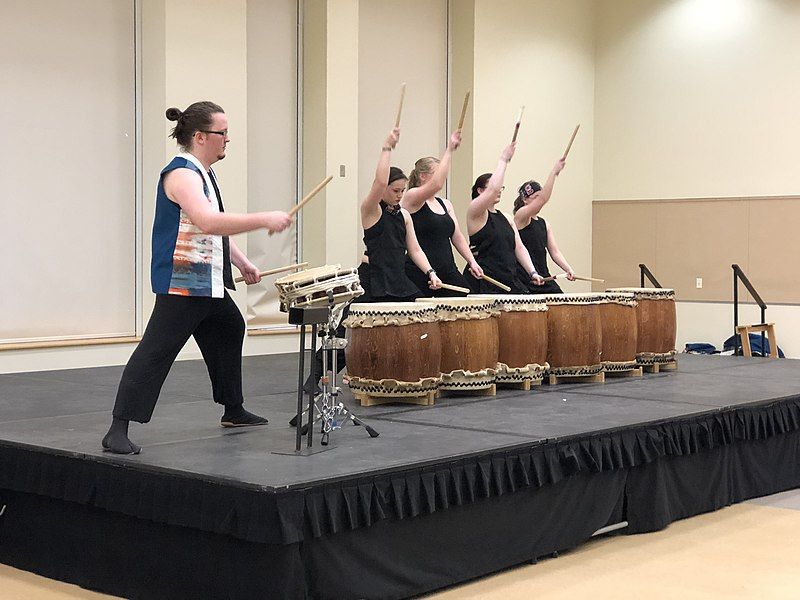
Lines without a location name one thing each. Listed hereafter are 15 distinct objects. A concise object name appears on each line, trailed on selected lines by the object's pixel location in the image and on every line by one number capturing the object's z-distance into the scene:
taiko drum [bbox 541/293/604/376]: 6.14
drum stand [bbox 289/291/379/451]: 4.03
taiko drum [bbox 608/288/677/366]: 6.75
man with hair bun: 3.77
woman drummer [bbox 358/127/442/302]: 5.68
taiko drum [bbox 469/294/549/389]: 5.87
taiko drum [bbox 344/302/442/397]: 5.24
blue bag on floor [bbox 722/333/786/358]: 10.42
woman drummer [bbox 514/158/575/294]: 7.29
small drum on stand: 4.04
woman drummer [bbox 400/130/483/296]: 5.96
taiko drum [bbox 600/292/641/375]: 6.38
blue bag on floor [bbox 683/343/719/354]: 11.08
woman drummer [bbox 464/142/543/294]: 6.86
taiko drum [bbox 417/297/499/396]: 5.56
